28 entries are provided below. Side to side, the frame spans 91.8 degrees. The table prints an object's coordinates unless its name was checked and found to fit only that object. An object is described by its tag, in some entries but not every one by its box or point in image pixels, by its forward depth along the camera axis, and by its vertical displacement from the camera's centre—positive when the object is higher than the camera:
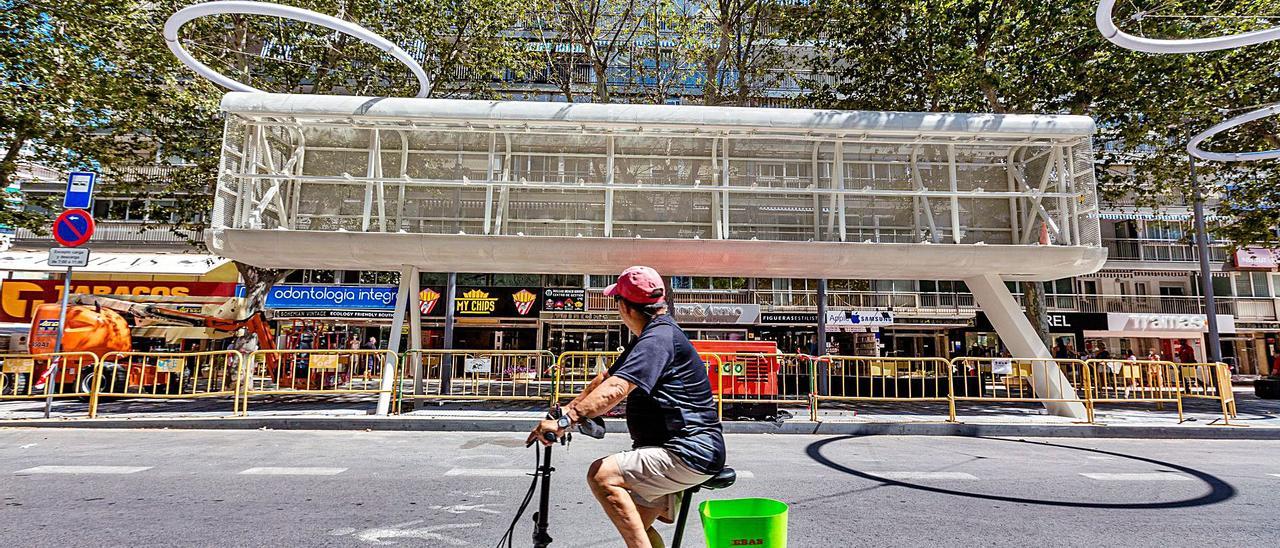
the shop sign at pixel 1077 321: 27.33 +1.50
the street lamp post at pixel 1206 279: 17.19 +2.23
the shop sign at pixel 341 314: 24.69 +1.32
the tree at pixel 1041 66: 13.36 +6.57
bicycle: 2.45 -0.57
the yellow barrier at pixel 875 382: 10.40 -0.57
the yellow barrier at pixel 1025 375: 10.26 -0.37
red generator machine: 9.95 -0.48
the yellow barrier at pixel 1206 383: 10.24 -0.44
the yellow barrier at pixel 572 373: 9.87 -0.43
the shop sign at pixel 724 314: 26.89 +1.61
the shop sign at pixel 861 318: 26.84 +1.52
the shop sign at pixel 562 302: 26.47 +2.03
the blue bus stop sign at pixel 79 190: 9.83 +2.45
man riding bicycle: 2.39 -0.29
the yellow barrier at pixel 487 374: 10.57 -0.45
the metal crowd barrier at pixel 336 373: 9.95 -0.45
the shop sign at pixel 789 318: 26.86 +1.47
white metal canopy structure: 10.30 +2.81
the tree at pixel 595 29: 15.51 +8.42
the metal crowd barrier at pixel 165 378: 9.48 -0.69
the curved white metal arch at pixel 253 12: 9.26 +4.96
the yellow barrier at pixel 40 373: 9.53 -0.56
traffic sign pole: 9.23 -0.26
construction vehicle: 12.61 +0.36
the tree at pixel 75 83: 12.30 +5.48
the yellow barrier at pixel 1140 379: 10.20 -0.40
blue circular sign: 9.75 +1.84
